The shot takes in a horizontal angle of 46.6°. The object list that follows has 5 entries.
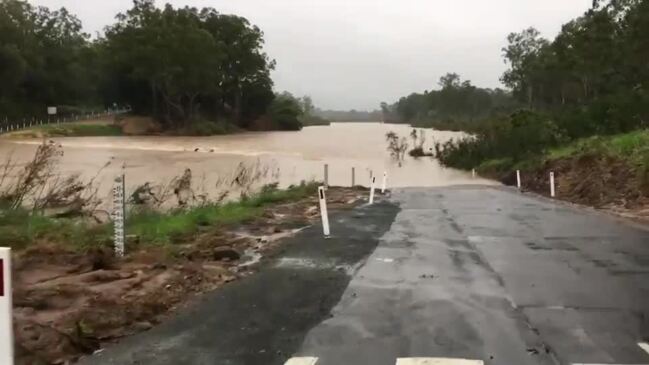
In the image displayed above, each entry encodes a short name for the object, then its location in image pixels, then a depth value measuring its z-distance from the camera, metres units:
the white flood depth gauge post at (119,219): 10.73
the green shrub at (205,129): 91.94
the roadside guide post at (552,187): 27.92
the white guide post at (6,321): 4.05
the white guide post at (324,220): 13.76
